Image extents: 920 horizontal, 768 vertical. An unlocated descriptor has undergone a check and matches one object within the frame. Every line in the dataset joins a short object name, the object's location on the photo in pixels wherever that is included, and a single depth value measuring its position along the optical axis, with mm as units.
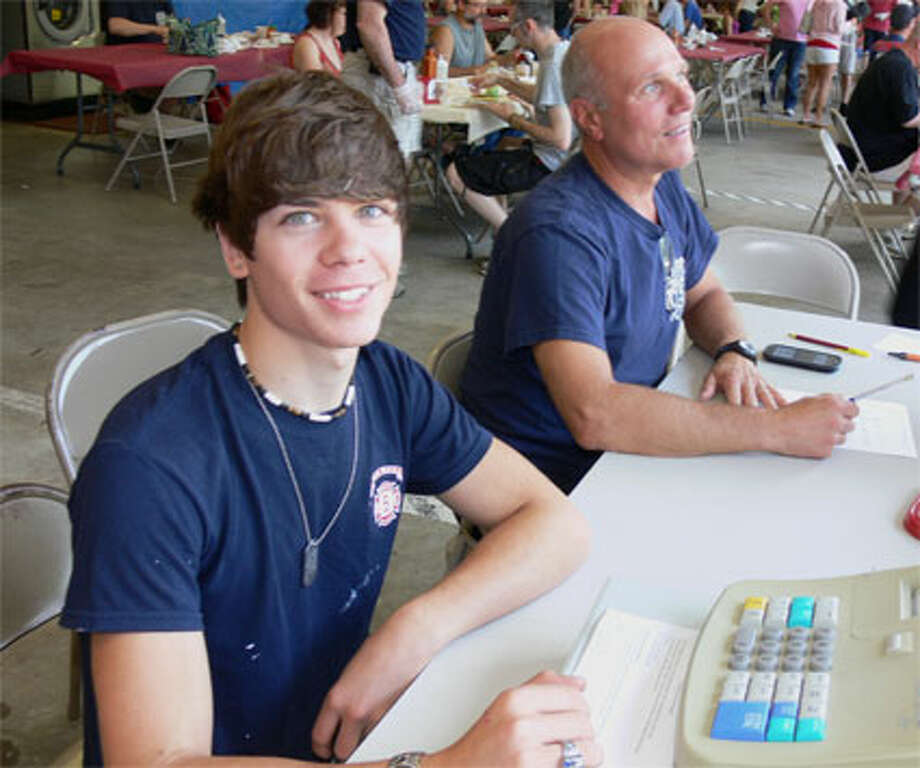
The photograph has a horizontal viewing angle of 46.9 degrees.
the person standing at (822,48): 10922
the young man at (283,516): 949
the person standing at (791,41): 11984
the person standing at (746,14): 15125
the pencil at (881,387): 1847
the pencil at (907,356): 2074
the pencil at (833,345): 2098
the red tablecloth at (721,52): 10195
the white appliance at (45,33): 8531
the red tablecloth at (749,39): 12711
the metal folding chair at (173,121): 6340
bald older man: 1664
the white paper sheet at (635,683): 979
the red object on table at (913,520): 1418
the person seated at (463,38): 7133
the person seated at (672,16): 12109
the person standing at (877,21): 12718
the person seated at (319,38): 5492
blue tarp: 9320
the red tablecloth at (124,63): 6508
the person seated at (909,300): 2381
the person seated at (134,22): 7746
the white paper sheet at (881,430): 1691
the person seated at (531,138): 5047
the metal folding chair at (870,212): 4809
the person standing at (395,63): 4910
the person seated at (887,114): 6113
